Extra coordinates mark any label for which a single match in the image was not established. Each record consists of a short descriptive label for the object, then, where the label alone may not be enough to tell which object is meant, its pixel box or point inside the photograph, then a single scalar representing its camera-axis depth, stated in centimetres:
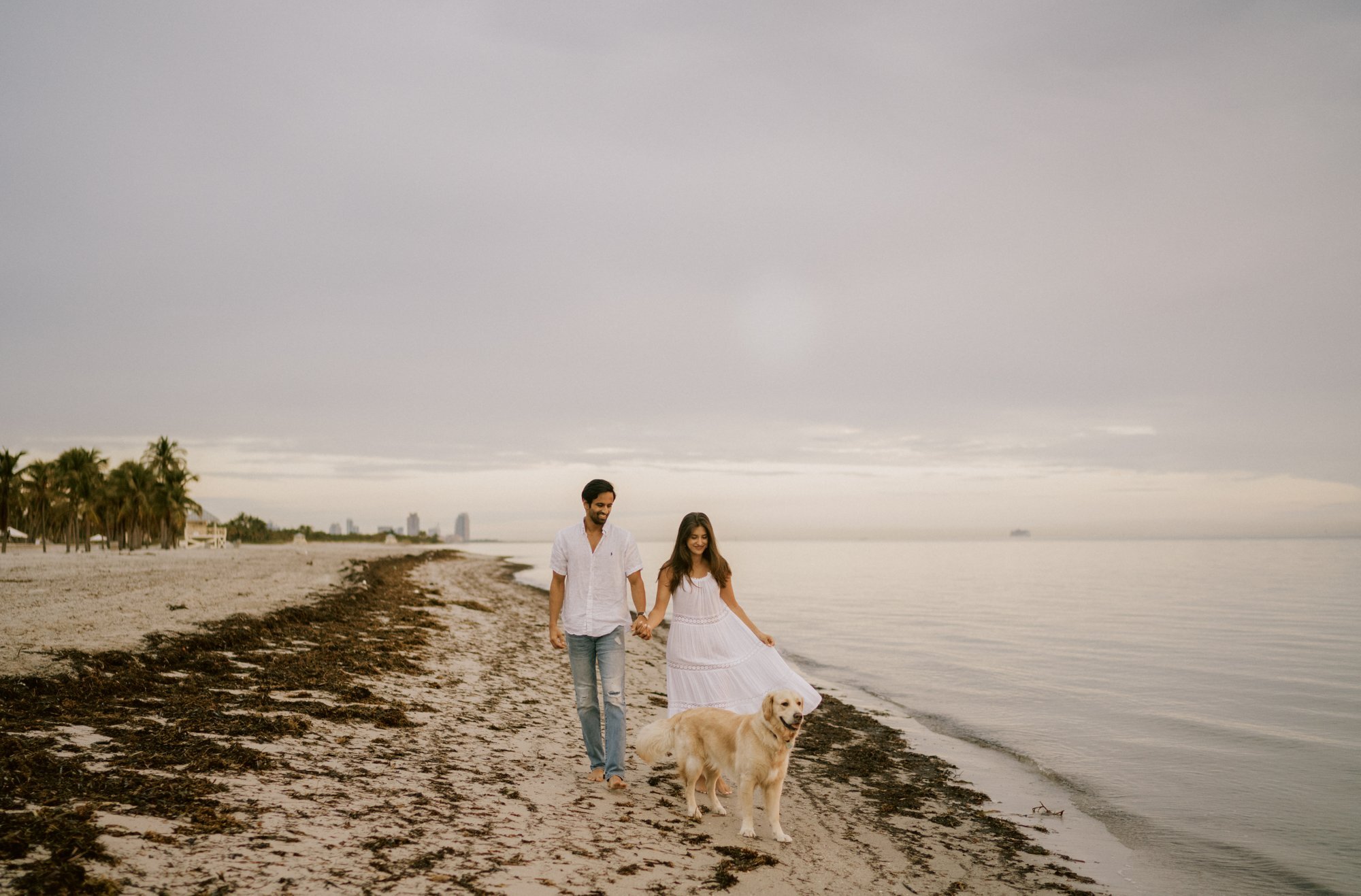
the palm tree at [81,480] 7806
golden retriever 655
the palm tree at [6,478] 6794
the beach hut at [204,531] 9769
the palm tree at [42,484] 7881
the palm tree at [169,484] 8506
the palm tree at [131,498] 8150
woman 791
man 711
